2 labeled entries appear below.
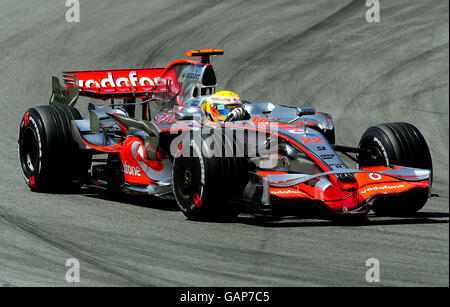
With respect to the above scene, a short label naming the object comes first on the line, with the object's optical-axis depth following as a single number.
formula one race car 19.28
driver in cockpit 22.25
